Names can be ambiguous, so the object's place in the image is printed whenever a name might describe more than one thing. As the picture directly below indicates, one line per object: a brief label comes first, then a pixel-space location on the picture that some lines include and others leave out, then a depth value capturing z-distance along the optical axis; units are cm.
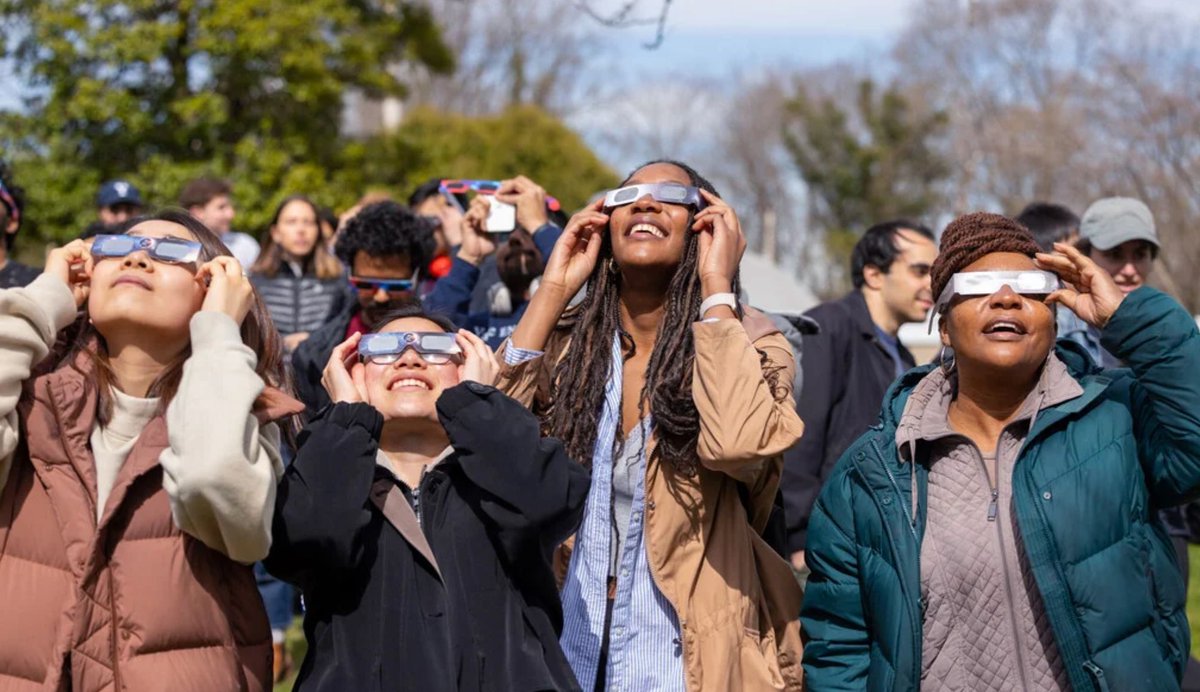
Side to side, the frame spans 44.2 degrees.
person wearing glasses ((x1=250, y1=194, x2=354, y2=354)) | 764
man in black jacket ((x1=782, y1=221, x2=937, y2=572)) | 586
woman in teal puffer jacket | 342
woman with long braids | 362
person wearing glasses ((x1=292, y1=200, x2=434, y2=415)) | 571
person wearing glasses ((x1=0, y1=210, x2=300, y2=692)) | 309
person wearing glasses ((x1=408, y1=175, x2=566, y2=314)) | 576
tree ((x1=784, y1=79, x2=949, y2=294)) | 3662
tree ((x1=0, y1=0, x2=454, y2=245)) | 1731
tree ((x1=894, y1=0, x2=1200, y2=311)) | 2331
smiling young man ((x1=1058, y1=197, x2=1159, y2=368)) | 587
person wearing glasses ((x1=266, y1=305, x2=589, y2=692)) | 327
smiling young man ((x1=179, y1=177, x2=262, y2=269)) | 829
